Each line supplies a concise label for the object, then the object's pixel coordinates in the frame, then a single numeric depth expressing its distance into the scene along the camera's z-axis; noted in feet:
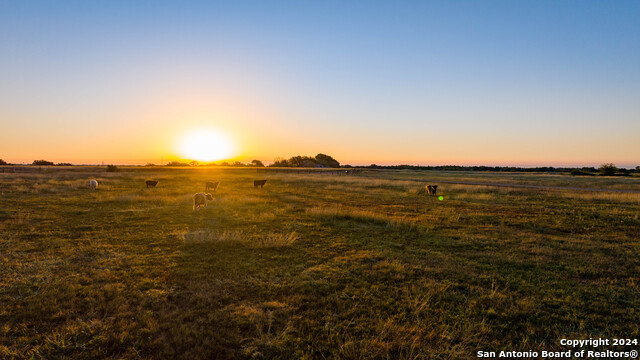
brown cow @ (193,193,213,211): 56.39
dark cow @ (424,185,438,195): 90.68
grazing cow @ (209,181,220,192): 85.13
